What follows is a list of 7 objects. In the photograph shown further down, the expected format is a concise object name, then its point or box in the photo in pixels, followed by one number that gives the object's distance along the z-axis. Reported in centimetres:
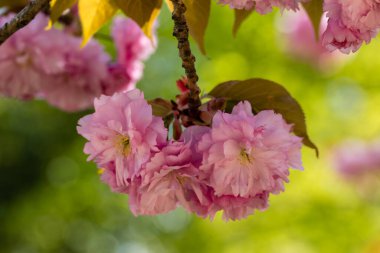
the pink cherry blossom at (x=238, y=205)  79
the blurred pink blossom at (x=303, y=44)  438
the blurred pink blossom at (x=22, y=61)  100
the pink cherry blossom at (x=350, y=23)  73
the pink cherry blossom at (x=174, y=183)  76
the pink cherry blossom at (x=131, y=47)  104
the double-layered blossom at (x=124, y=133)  76
